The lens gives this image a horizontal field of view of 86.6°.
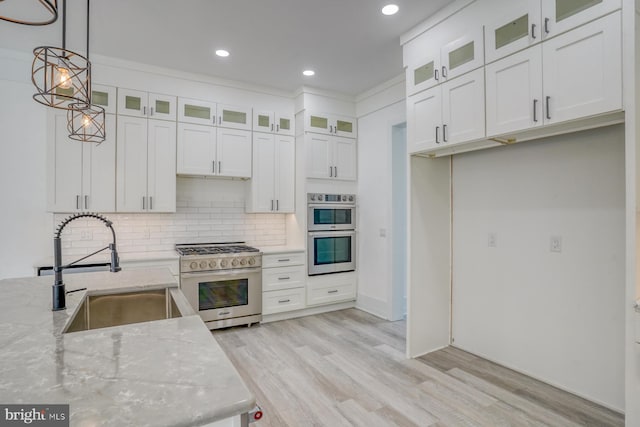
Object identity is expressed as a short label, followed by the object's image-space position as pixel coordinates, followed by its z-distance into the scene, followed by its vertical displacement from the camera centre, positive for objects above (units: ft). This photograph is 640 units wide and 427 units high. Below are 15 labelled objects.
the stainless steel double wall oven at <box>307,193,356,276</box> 14.62 -0.75
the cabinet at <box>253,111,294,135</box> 14.49 +4.07
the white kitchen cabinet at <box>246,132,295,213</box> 14.46 +1.78
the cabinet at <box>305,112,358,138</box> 14.70 +4.09
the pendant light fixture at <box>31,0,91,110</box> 4.39 +2.00
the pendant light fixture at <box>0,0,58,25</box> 8.60 +5.43
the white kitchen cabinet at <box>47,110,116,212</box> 11.17 +1.54
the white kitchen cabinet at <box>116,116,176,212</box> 12.13 +1.85
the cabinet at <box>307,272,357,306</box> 14.71 -3.24
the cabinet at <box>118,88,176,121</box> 12.14 +4.09
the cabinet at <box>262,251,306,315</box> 13.78 -2.76
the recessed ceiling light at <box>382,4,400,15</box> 8.95 +5.53
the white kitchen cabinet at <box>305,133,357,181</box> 14.70 +2.63
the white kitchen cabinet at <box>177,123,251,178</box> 13.08 +2.58
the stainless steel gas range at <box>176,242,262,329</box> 12.29 -2.54
